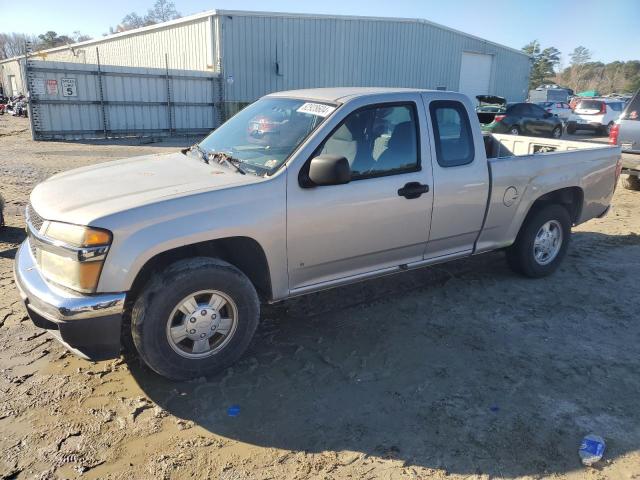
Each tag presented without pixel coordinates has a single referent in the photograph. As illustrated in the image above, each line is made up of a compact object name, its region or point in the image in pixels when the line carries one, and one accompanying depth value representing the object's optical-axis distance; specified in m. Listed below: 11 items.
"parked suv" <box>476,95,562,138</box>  20.73
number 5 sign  17.58
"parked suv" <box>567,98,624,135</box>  23.12
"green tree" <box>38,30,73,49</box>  80.52
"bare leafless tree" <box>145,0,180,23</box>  70.98
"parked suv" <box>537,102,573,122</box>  26.81
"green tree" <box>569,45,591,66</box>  105.19
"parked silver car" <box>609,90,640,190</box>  9.66
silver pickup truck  3.06
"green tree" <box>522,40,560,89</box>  88.54
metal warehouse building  18.72
